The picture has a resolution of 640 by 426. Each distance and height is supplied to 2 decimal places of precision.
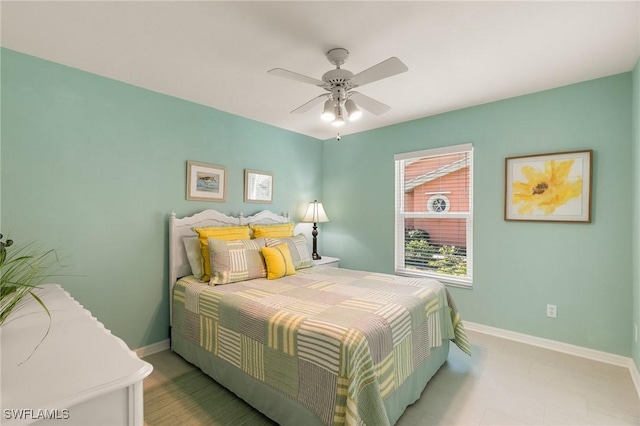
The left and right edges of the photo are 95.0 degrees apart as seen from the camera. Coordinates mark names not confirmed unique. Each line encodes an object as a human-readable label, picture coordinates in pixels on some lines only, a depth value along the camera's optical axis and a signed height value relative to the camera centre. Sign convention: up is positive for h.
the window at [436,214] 3.35 +0.03
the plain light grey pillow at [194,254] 2.75 -0.40
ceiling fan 1.81 +0.90
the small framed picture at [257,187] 3.58 +0.33
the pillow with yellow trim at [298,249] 3.09 -0.39
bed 1.50 -0.78
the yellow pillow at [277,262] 2.78 -0.47
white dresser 0.81 -0.52
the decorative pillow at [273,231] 3.32 -0.20
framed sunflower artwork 2.62 +0.30
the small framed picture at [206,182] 3.06 +0.33
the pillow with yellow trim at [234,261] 2.57 -0.44
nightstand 3.89 -0.64
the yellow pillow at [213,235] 2.70 -0.24
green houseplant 2.11 -0.38
